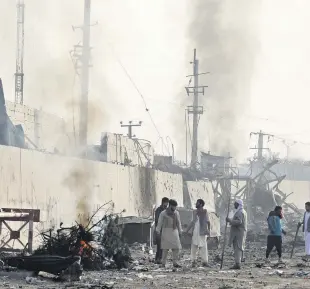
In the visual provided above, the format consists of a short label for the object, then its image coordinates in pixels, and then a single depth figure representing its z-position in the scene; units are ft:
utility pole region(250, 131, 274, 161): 294.11
